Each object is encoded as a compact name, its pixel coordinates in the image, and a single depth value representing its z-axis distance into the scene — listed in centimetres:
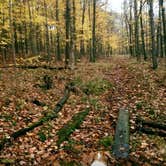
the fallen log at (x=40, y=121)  535
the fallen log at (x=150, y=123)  595
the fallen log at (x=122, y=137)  475
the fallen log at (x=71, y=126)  560
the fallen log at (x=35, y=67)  1322
